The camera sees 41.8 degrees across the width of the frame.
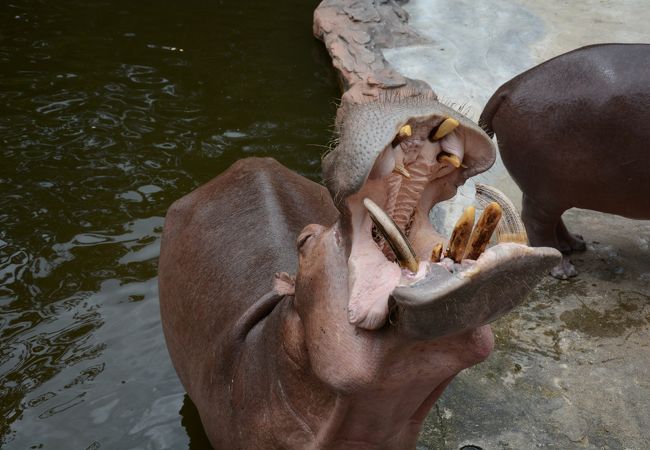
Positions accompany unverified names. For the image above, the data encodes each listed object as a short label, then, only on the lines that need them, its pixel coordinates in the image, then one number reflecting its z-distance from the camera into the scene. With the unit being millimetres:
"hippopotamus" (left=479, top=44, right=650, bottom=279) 3723
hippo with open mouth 1553
